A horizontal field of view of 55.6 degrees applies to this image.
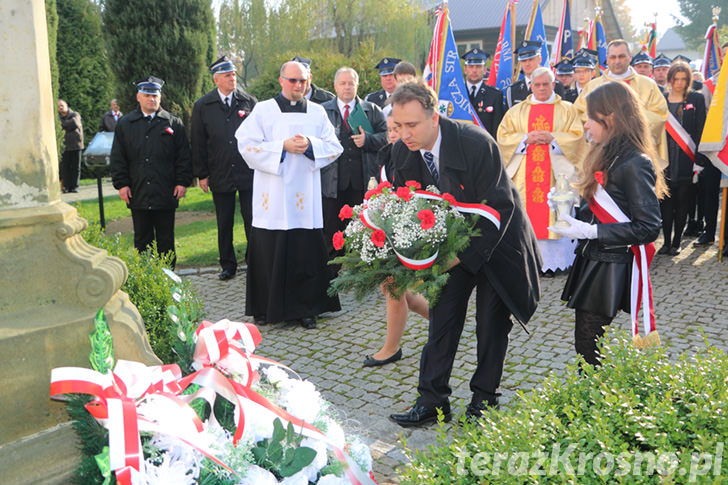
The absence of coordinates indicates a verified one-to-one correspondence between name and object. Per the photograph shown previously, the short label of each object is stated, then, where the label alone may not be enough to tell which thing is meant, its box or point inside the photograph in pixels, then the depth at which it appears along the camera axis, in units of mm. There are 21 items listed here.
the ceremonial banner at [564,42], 14273
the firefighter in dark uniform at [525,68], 9672
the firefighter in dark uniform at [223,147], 8211
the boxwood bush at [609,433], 2031
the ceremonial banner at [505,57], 12029
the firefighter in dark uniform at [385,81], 8977
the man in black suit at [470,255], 3932
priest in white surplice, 6258
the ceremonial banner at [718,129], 8578
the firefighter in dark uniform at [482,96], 9719
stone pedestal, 2672
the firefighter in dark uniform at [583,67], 9602
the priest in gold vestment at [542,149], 7965
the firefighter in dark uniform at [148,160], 7750
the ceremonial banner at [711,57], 13398
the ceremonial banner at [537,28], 12854
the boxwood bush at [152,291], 3979
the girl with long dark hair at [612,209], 3820
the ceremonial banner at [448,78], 9273
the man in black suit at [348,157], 7629
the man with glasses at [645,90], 8516
